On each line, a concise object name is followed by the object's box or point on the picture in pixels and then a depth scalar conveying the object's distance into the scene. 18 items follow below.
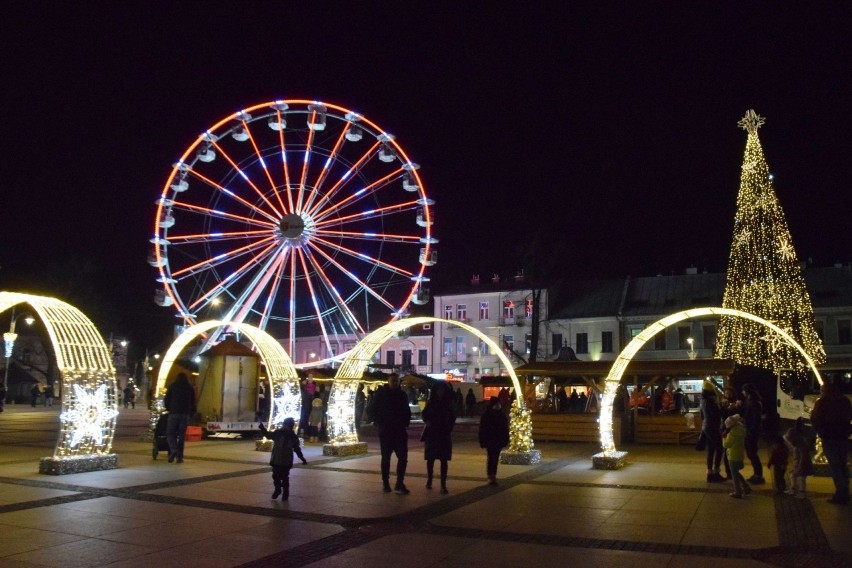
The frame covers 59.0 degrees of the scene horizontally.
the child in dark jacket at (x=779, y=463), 11.93
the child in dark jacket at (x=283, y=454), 10.77
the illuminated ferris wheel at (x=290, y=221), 27.83
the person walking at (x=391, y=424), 12.12
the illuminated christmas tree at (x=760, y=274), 29.73
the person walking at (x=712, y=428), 13.60
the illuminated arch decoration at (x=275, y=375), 19.59
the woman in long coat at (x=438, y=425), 12.30
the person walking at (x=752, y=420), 13.64
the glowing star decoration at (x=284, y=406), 19.75
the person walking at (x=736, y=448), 11.66
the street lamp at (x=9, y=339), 34.59
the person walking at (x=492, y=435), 12.83
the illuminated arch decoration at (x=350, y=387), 17.30
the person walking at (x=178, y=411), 15.63
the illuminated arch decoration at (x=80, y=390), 13.47
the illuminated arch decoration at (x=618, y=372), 15.12
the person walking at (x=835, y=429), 11.02
